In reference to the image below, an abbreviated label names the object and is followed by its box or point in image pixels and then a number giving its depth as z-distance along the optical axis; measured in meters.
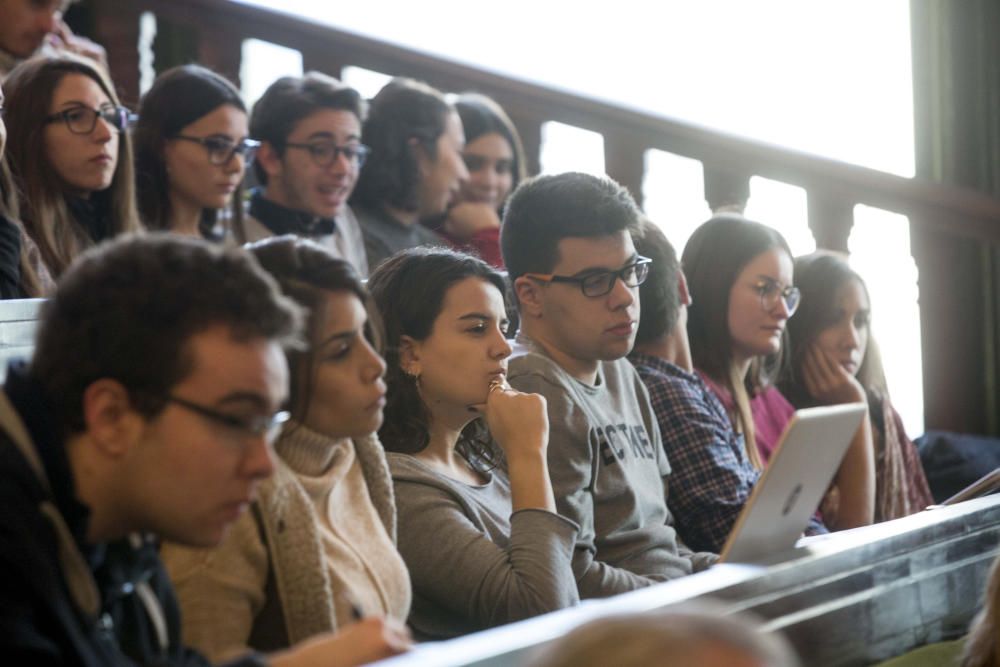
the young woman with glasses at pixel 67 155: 4.78
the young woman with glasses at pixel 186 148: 5.25
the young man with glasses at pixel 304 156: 5.74
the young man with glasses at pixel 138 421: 2.06
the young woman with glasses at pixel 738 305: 5.09
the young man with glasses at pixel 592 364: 3.89
